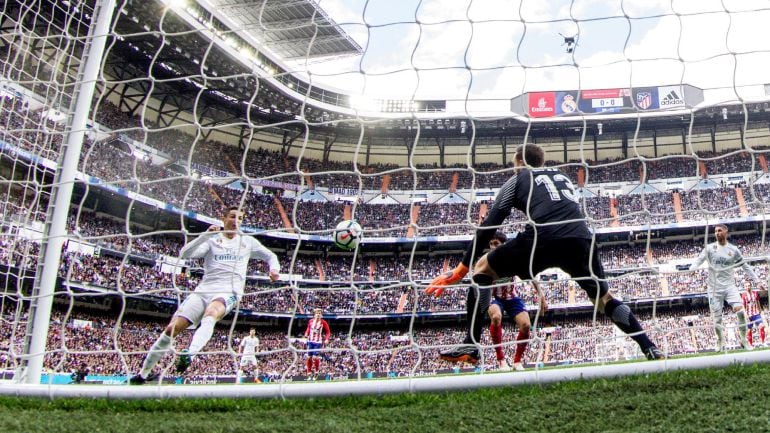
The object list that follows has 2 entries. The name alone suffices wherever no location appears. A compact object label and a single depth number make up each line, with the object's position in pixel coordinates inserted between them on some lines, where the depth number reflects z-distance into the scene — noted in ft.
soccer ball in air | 19.40
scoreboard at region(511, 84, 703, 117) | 99.19
